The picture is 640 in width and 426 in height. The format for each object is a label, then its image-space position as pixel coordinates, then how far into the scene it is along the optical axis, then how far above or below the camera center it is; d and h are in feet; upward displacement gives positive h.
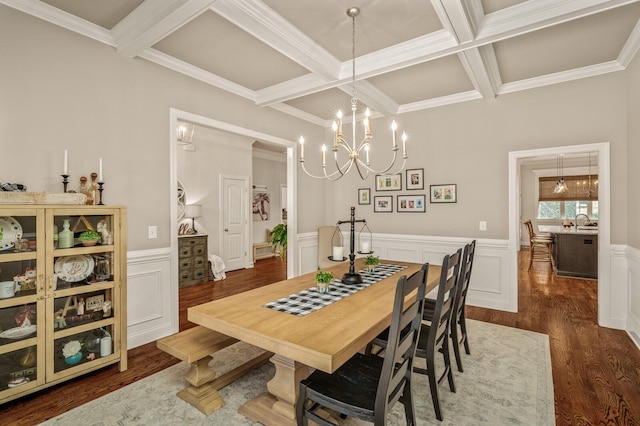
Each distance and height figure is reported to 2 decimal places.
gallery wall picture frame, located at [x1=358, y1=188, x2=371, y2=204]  16.80 +0.84
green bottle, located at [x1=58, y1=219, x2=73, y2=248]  7.46 -0.52
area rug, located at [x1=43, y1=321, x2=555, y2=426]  6.40 -4.09
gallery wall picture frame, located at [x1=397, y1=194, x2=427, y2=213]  15.24 +0.41
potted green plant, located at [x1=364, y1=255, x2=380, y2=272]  9.43 -1.49
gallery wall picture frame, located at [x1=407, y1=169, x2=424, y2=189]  15.20 +1.57
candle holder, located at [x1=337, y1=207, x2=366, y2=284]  7.98 -1.61
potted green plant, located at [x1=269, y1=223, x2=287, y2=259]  18.04 -1.32
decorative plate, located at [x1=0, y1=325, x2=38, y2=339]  6.71 -2.48
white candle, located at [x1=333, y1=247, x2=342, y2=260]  8.39 -1.06
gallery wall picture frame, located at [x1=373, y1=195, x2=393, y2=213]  16.11 +0.40
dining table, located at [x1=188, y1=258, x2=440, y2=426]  4.68 -1.87
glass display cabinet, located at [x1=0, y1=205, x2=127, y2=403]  6.75 -1.79
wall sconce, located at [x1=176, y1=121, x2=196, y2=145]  18.20 +4.57
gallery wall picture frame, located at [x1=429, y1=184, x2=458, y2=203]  14.35 +0.82
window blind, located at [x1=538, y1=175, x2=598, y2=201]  30.45 +2.17
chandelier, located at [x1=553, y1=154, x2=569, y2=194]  27.66 +3.70
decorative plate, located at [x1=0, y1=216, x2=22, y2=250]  6.71 -0.37
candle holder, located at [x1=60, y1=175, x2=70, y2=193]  7.92 +0.79
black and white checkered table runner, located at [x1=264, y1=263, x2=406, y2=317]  6.20 -1.81
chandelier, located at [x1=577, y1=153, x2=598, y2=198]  29.99 +2.01
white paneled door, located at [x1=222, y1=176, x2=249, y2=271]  22.04 -0.64
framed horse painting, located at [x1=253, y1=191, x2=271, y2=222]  25.88 +0.62
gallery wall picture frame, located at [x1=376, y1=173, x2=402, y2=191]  15.85 +1.46
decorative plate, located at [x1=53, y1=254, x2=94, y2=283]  7.47 -1.27
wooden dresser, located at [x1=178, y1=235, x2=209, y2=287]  17.61 -2.61
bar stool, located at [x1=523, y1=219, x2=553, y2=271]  21.49 -2.32
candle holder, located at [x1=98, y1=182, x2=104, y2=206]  8.24 +0.63
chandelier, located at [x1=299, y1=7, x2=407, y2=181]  7.93 +2.20
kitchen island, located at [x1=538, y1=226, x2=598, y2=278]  19.03 -2.56
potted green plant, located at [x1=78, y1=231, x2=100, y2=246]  7.77 -0.58
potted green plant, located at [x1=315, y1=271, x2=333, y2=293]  7.16 -1.52
